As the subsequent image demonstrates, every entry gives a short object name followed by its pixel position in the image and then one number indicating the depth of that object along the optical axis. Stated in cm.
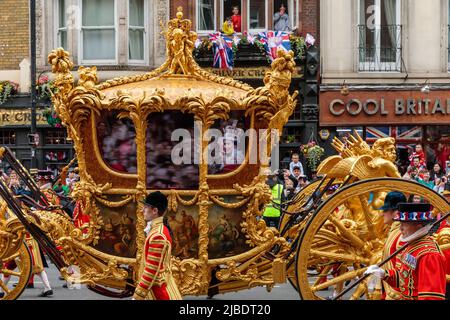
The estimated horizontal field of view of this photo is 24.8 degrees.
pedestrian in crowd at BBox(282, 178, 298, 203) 1785
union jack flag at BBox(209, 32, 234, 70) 2489
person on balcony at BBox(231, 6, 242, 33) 2574
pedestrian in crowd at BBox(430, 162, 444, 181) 2006
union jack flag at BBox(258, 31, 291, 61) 2483
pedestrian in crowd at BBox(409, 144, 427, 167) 1898
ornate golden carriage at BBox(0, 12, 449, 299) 1036
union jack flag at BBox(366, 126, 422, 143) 2547
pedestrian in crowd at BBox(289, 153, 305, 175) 2041
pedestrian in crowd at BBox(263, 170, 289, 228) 1680
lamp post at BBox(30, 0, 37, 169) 2255
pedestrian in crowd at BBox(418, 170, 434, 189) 1736
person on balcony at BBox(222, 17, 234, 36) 2527
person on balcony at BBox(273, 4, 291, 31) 2577
